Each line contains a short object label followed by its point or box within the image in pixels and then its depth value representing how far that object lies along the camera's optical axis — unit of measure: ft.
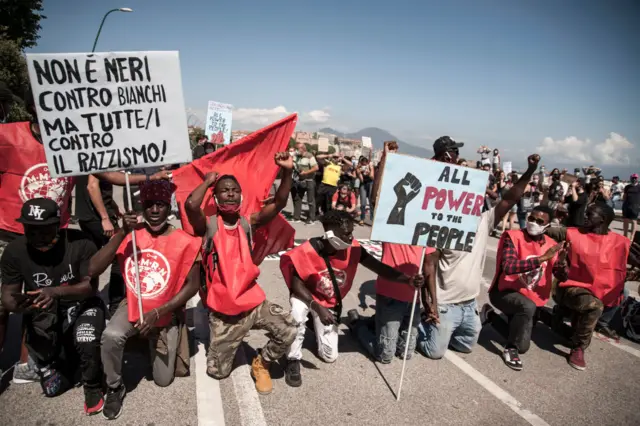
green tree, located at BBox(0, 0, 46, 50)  80.89
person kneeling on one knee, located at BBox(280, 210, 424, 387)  11.95
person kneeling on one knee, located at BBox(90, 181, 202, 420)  10.44
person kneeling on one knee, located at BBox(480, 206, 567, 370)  13.78
